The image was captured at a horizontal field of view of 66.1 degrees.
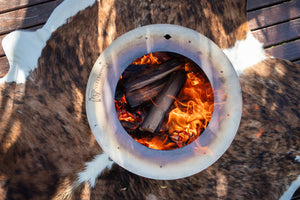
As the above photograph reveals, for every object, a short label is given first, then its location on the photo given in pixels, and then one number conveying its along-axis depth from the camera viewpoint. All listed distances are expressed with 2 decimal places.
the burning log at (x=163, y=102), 1.62
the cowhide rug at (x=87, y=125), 1.58
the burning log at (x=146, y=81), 1.63
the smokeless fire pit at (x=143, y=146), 1.44
